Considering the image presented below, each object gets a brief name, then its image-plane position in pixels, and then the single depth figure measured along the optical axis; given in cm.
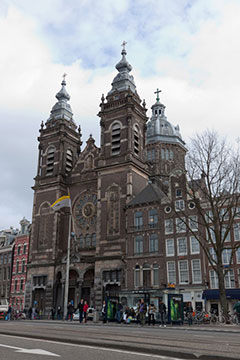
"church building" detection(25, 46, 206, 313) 4012
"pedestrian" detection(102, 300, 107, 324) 2702
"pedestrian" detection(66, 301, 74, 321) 3481
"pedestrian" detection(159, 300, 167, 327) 2562
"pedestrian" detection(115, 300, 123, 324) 2786
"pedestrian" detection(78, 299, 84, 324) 2867
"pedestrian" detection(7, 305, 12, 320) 3866
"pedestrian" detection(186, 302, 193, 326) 2616
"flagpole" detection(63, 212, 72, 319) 3606
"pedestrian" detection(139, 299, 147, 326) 2493
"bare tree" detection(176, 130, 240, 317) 2675
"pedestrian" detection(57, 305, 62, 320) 4255
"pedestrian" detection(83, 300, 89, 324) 2843
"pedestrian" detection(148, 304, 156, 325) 2642
